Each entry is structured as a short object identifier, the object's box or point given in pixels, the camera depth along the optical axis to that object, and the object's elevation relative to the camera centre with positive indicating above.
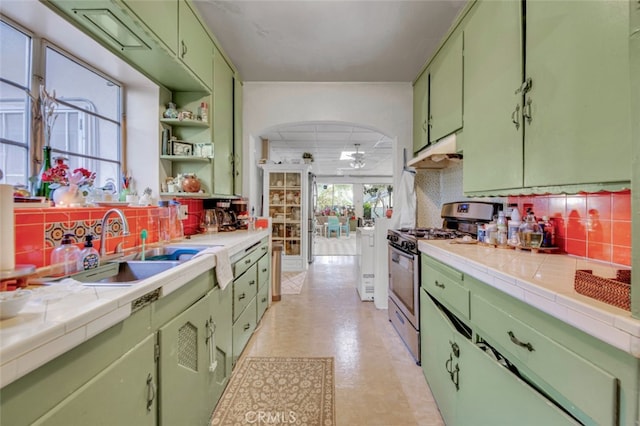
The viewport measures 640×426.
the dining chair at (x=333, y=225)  10.34 -0.44
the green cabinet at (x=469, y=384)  0.88 -0.69
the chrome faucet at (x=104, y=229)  1.38 -0.09
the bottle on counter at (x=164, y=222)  2.12 -0.07
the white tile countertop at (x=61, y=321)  0.56 -0.26
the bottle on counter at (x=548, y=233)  1.56 -0.11
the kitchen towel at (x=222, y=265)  1.67 -0.32
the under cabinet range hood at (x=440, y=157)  2.21 +0.50
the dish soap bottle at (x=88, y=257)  1.31 -0.21
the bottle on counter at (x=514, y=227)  1.67 -0.08
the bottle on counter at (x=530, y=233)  1.55 -0.11
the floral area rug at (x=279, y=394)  1.62 -1.17
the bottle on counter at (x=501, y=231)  1.76 -0.11
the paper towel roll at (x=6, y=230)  0.95 -0.06
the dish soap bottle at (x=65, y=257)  1.25 -0.20
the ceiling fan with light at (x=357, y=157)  6.69 +1.41
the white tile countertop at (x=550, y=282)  0.64 -0.23
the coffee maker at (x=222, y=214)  3.00 -0.01
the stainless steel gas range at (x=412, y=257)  2.14 -0.37
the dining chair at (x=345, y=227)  10.83 -0.54
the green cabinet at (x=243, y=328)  2.07 -0.94
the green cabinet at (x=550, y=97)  0.93 +0.49
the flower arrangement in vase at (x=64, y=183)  1.40 +0.15
